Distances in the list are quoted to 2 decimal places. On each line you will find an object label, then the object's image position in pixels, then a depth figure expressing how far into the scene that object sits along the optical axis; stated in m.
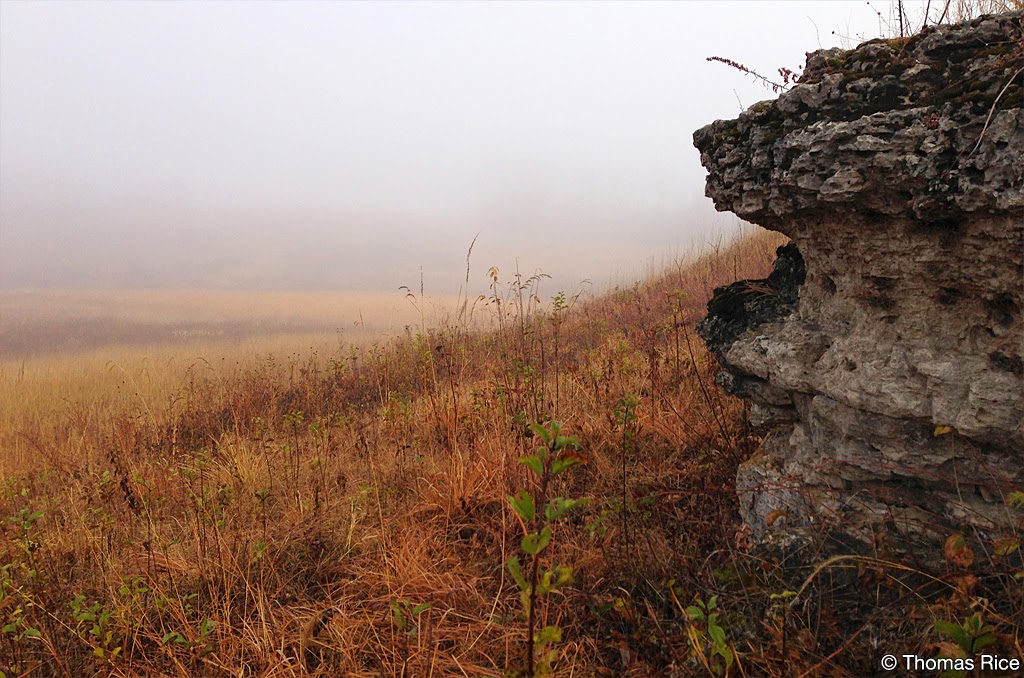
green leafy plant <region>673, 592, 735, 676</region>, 1.56
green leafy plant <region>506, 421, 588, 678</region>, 1.15
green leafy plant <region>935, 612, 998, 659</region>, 1.08
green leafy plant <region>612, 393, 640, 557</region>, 2.35
